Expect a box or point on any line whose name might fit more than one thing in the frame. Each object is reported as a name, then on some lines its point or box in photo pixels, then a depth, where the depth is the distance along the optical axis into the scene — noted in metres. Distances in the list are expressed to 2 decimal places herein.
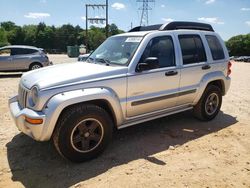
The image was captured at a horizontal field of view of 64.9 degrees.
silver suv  2.74
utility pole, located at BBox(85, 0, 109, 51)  28.88
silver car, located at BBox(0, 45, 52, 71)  9.97
